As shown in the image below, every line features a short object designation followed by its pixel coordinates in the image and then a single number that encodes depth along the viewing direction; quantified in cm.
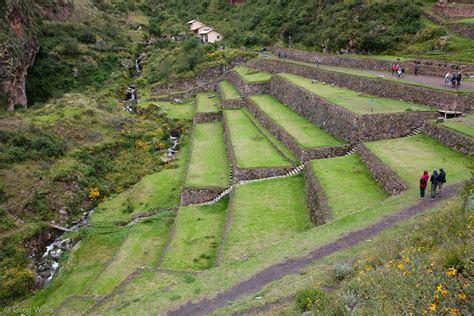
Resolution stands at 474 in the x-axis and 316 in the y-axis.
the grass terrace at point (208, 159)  2542
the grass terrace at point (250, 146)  2522
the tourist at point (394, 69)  3114
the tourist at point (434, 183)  1464
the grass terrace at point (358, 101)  2452
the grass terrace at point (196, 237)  1789
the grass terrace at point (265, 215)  1773
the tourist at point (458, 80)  2360
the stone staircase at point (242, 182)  2409
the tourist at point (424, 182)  1501
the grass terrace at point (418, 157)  1752
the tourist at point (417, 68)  3059
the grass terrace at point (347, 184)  1761
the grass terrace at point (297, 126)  2528
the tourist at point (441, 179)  1468
